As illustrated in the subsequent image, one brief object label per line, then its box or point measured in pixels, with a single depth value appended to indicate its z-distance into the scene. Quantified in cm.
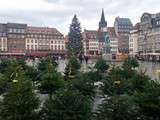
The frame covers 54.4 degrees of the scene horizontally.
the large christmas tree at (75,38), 4982
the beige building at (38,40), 7281
